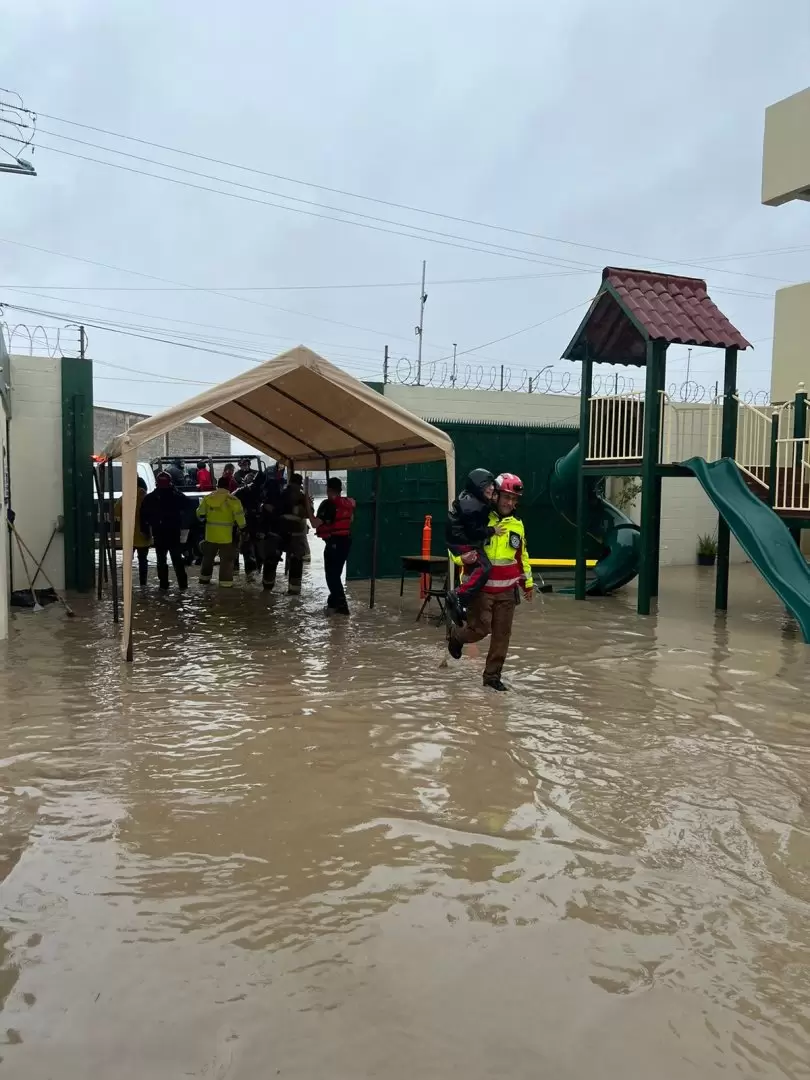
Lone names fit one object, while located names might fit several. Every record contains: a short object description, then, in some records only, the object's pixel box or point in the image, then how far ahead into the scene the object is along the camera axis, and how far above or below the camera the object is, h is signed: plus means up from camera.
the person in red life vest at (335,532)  10.87 -0.30
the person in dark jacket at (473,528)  6.91 -0.14
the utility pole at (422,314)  39.12 +8.65
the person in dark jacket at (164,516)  12.34 -0.17
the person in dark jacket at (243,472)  16.88 +0.68
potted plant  18.12 -0.70
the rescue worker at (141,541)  12.40 -0.53
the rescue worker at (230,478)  13.32 +0.43
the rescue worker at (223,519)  12.68 -0.19
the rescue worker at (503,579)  6.93 -0.54
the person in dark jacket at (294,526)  12.61 -0.27
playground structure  9.95 +0.81
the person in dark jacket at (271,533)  12.66 -0.38
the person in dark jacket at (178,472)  17.52 +0.68
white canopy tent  7.76 +1.03
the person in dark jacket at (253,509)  14.27 -0.04
